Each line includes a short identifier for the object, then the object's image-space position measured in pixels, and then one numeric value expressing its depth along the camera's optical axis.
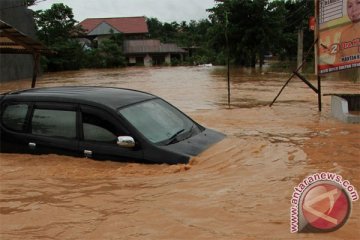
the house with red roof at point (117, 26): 66.56
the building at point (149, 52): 61.59
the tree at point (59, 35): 50.00
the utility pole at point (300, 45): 34.47
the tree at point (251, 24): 39.34
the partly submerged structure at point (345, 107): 9.70
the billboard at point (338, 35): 11.58
